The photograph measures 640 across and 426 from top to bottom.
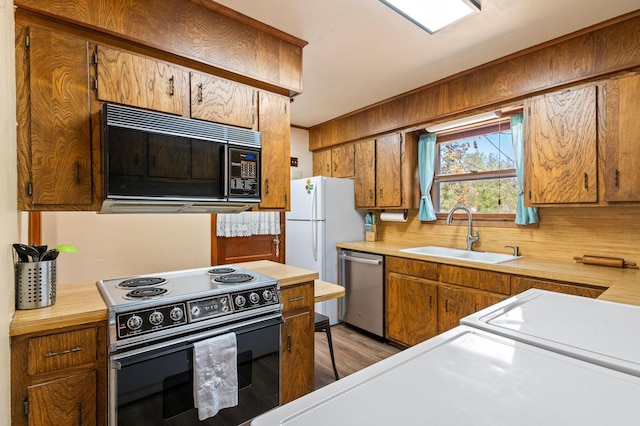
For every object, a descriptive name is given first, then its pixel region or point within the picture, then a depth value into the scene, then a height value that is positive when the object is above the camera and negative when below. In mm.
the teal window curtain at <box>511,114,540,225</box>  2699 +340
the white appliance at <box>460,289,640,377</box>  794 -352
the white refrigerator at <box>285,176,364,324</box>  3641 -181
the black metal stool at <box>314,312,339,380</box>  2363 -845
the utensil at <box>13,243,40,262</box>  1399 -185
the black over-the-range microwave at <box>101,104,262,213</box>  1659 +263
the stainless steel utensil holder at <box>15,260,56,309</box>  1414 -325
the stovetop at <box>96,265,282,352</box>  1464 -466
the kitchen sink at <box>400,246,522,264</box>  2873 -423
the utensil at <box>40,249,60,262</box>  1478 -206
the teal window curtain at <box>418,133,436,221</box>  3426 +402
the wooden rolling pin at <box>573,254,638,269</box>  2264 -379
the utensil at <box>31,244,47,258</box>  1478 -177
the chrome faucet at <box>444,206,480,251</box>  3066 -227
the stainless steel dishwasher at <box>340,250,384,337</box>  3279 -854
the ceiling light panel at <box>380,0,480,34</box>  1848 +1164
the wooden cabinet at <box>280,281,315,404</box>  2043 -860
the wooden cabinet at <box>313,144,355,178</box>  4062 +627
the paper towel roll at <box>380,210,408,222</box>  3674 -82
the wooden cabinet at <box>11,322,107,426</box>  1294 -698
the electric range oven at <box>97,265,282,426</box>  1440 -632
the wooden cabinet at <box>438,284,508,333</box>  2452 -739
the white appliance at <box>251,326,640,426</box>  551 -353
